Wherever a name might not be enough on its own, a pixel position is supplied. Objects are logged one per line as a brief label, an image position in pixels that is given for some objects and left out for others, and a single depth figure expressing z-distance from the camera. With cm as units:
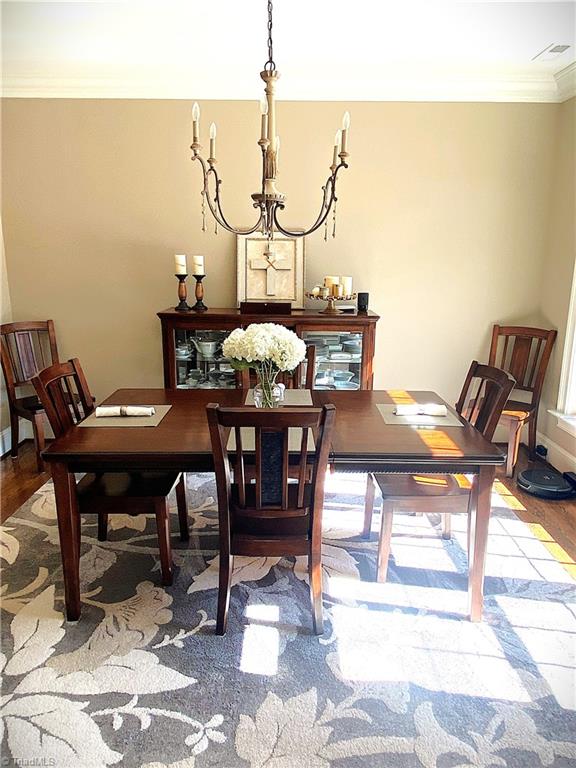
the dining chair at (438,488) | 216
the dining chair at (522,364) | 340
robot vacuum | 311
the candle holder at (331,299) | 346
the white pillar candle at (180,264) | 347
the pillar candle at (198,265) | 354
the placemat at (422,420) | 221
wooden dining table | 188
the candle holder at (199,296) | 354
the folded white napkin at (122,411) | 225
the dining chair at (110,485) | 212
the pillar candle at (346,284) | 348
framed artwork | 369
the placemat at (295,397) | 244
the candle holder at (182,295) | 352
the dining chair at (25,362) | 343
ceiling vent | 298
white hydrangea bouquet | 207
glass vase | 220
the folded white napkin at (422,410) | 233
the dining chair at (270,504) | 176
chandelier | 190
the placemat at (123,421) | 215
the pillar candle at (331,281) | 348
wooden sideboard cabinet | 342
